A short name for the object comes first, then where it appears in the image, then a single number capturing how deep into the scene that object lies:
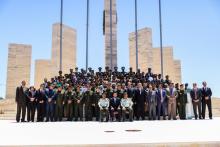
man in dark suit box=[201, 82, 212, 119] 11.19
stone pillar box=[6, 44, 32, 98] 23.05
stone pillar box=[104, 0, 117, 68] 22.92
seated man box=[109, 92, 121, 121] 10.43
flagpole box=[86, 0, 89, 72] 18.66
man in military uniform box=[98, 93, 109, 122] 10.28
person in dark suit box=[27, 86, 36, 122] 10.55
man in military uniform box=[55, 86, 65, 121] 10.73
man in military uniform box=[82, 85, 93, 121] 10.77
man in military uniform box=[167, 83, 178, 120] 10.99
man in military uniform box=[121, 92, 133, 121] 10.25
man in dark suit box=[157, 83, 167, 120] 10.92
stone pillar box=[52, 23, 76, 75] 25.80
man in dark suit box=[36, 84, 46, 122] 10.64
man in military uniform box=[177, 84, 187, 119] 11.23
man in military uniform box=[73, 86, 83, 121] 10.77
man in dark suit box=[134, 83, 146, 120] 10.87
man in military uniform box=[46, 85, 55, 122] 10.62
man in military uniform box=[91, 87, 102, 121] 10.73
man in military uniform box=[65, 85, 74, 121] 10.75
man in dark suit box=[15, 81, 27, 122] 10.37
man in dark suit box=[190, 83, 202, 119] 11.20
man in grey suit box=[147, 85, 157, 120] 10.88
